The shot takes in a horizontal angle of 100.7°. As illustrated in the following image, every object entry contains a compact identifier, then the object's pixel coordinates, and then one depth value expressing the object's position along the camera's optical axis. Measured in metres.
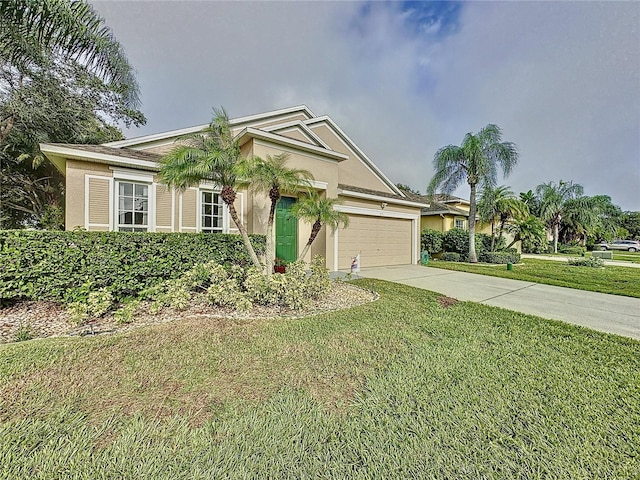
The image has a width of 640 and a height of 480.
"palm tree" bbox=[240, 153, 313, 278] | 5.97
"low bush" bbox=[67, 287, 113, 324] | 4.69
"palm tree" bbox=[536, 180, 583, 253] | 27.22
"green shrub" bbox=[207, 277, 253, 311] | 5.51
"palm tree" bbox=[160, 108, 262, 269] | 5.61
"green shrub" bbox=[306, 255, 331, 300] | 6.42
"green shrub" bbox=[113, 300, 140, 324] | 4.79
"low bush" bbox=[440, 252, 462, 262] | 17.00
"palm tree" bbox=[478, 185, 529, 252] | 17.06
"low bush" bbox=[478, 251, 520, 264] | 16.45
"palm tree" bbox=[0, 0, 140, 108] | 5.78
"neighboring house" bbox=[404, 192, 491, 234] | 20.24
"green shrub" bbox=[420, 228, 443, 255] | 17.88
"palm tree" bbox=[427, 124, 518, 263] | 14.67
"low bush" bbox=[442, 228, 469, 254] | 17.83
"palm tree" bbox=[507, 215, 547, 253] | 18.59
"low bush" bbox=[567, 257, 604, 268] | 14.62
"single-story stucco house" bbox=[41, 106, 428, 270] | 7.48
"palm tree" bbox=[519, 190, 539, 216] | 29.09
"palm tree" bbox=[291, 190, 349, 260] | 6.84
